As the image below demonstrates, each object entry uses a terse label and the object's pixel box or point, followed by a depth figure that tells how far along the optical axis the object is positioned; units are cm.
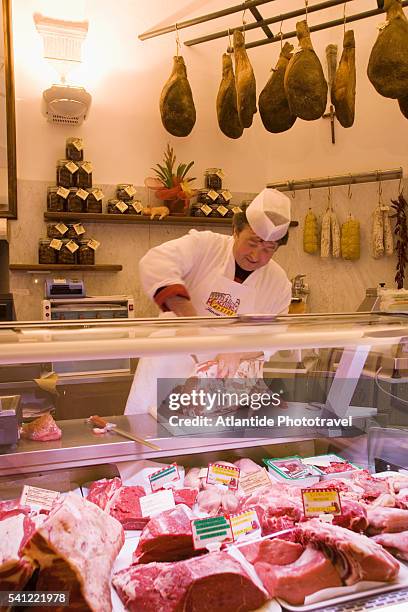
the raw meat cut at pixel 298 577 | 114
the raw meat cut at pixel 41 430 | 152
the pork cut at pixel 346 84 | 324
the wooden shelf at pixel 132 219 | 473
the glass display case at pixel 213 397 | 131
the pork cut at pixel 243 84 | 340
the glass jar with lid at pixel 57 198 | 470
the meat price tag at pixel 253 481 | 148
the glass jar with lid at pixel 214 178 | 526
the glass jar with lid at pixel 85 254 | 476
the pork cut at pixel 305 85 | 303
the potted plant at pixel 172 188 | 502
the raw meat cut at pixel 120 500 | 134
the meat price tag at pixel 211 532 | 124
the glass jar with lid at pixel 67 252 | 470
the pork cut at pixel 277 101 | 341
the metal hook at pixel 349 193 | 527
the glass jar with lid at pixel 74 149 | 477
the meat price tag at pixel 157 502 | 137
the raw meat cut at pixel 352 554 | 118
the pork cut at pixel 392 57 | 280
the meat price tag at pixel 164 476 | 149
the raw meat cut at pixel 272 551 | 121
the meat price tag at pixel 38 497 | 132
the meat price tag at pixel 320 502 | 135
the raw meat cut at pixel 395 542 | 127
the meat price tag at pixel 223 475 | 150
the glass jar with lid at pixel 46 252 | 465
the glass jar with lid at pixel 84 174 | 476
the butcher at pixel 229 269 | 234
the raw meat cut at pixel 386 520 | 133
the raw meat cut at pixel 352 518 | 132
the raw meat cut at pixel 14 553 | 107
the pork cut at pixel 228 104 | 374
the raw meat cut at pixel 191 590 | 110
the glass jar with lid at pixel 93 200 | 482
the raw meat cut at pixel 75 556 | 107
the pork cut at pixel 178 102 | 393
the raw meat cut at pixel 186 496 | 142
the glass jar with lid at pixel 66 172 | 471
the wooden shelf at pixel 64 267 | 461
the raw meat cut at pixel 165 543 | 121
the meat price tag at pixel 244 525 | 129
